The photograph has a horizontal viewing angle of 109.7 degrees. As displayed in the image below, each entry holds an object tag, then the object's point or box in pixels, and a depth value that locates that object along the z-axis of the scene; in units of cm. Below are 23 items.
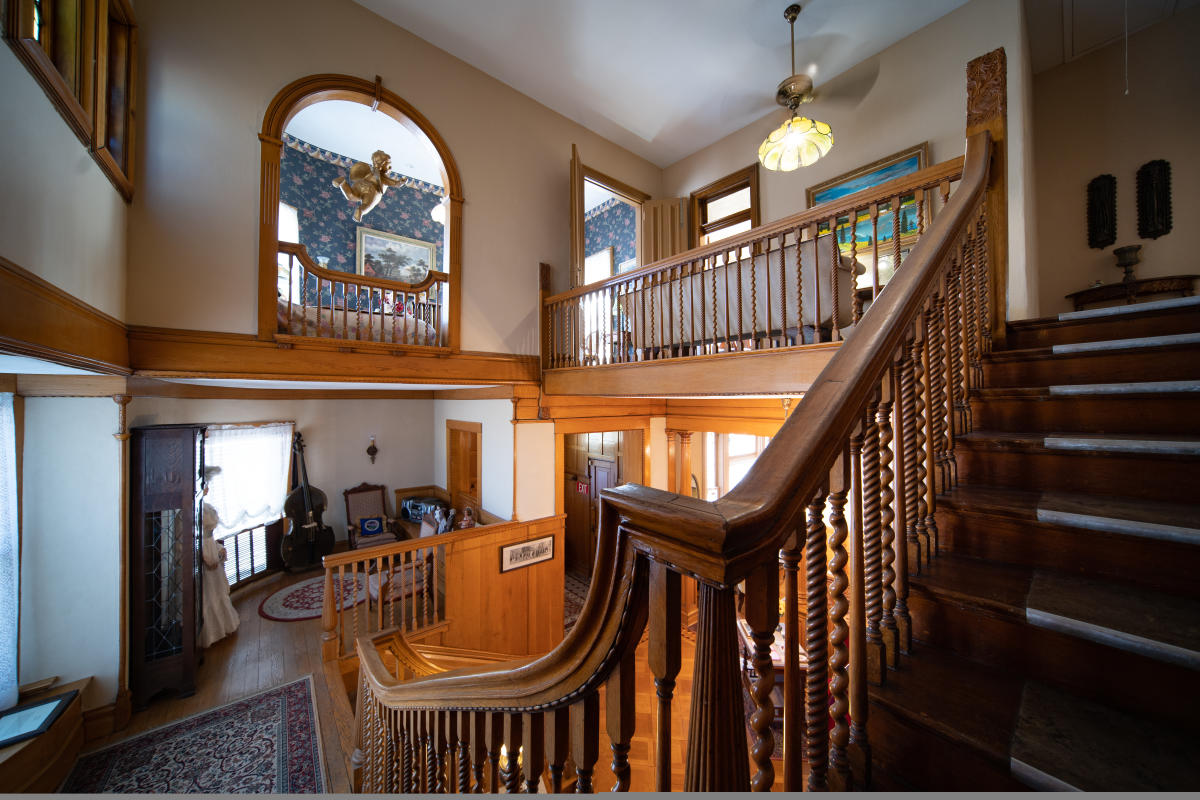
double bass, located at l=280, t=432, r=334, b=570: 540
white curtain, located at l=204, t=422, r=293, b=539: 475
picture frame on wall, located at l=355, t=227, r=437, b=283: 605
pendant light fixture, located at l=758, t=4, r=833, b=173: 319
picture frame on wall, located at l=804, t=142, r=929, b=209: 341
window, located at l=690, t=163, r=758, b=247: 458
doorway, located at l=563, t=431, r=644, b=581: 547
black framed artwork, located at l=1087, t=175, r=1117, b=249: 328
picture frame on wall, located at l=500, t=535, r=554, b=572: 407
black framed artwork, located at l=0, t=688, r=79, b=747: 229
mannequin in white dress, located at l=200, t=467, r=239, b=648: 389
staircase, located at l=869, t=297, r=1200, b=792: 69
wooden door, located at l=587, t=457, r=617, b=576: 583
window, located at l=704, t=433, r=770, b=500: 557
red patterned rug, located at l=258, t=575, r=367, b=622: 447
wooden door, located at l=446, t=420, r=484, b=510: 528
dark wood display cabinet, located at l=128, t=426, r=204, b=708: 301
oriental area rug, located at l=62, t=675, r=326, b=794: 254
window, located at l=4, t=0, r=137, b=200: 139
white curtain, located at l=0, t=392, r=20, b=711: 245
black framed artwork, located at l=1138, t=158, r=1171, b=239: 307
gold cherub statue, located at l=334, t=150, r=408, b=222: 405
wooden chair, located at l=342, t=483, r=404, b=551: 594
